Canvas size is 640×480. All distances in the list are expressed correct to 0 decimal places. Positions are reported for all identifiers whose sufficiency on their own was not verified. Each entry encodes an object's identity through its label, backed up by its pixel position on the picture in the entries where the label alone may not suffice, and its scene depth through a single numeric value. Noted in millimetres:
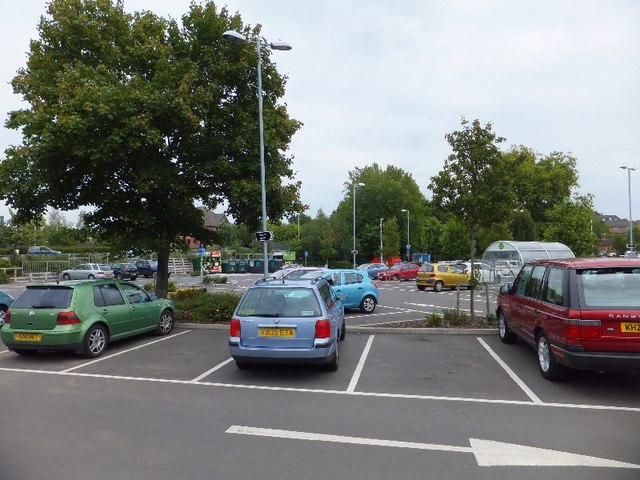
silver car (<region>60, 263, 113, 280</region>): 37344
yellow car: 27219
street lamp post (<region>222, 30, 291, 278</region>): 12498
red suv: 6113
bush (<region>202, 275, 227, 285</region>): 33594
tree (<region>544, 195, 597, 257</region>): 37562
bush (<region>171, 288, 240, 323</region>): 12840
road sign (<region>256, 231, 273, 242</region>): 13789
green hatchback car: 8477
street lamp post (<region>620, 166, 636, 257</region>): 45812
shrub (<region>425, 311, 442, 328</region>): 11953
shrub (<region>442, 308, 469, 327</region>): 11883
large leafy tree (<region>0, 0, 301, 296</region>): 11367
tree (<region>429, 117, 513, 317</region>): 12203
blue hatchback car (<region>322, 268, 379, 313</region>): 15508
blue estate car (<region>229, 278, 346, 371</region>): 7180
